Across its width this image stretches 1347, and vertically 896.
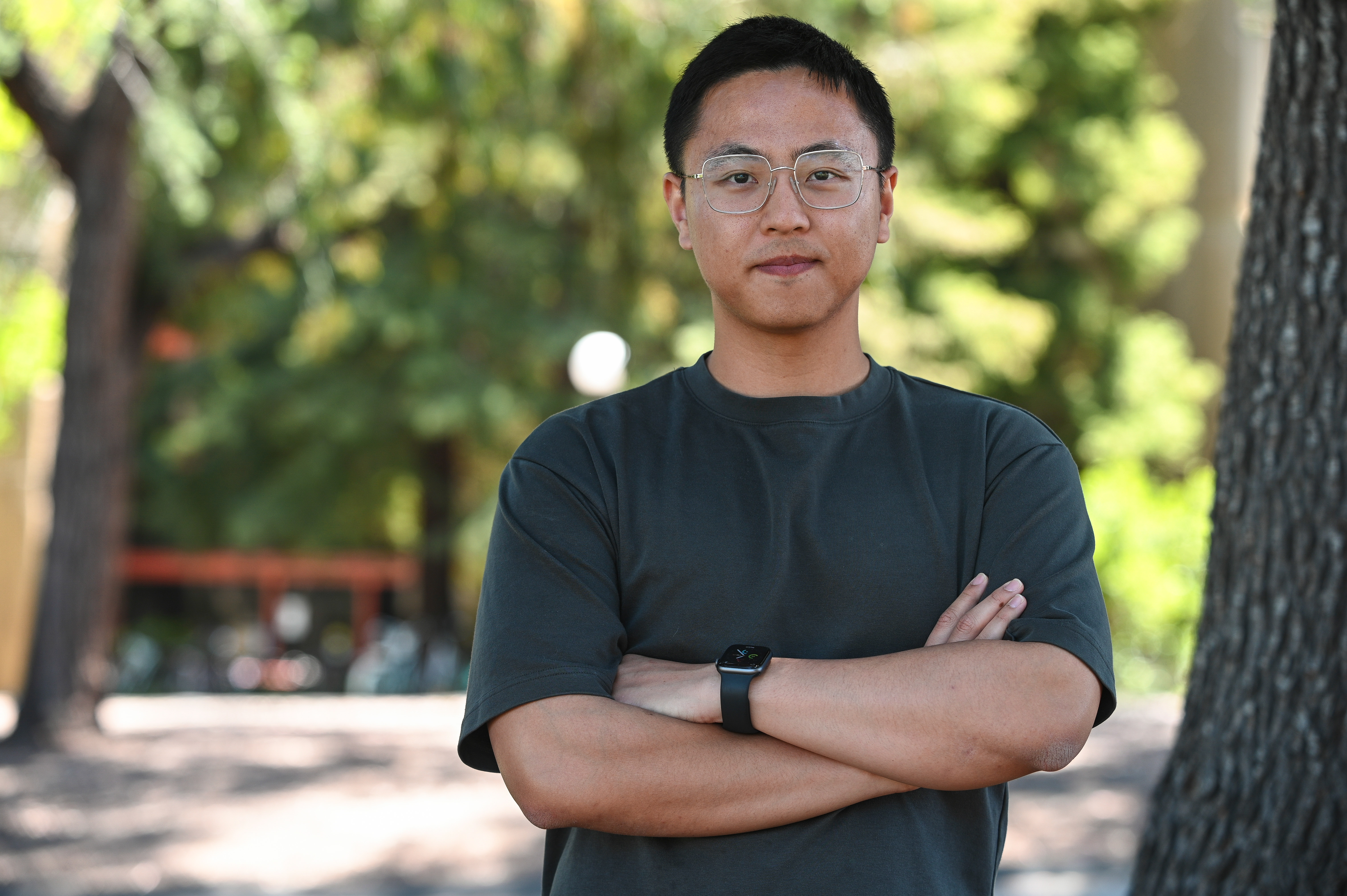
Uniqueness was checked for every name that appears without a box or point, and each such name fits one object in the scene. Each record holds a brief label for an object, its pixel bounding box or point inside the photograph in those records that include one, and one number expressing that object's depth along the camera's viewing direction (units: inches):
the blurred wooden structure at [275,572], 713.0
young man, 75.2
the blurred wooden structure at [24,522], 617.0
